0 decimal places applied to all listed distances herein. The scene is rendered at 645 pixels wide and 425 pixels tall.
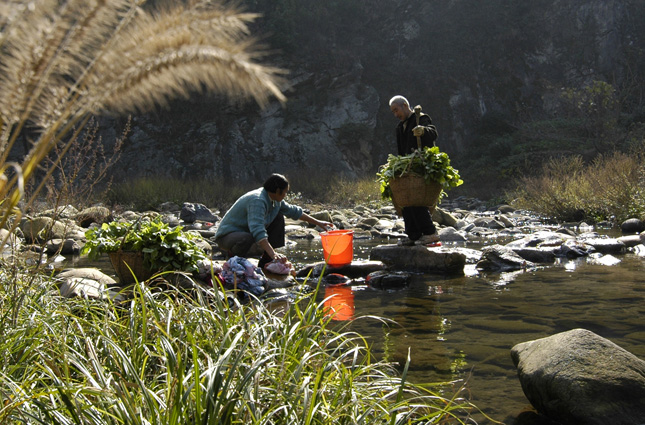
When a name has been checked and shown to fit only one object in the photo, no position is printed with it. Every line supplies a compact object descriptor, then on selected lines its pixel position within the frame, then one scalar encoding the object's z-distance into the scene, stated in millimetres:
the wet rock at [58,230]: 10828
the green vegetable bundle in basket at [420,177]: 7938
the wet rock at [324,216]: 14797
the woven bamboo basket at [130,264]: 6000
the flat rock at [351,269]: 7594
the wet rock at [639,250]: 8948
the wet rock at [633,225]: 12164
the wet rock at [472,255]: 8820
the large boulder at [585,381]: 2922
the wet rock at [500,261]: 8078
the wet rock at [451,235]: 12038
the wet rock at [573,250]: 9047
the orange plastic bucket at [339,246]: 6949
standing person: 8328
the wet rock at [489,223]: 14898
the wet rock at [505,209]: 19402
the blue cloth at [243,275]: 6195
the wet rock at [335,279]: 7289
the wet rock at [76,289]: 4391
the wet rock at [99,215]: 11662
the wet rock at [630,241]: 9805
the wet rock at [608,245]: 9336
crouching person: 6996
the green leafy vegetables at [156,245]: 5882
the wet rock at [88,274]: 5600
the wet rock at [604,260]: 8094
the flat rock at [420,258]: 7953
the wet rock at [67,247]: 10302
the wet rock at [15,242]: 3920
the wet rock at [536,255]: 8680
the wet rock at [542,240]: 9875
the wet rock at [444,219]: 15109
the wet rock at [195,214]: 15922
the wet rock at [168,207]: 18906
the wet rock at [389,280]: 6871
